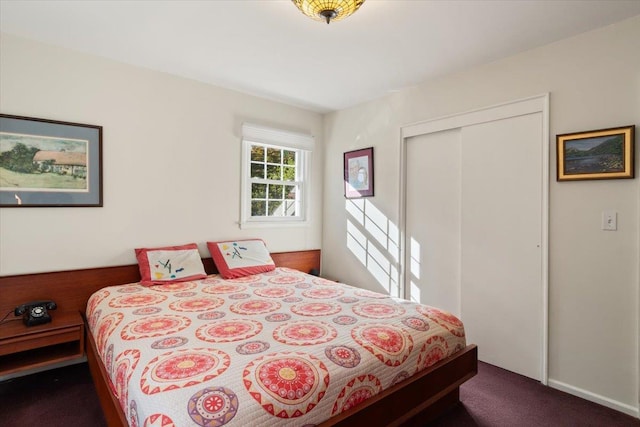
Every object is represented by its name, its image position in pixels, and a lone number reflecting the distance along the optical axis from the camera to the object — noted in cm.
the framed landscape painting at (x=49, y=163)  230
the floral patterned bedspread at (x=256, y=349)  115
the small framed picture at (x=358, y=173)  361
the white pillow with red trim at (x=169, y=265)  265
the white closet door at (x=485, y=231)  247
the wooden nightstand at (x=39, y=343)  202
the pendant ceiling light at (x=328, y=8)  170
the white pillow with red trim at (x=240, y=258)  299
